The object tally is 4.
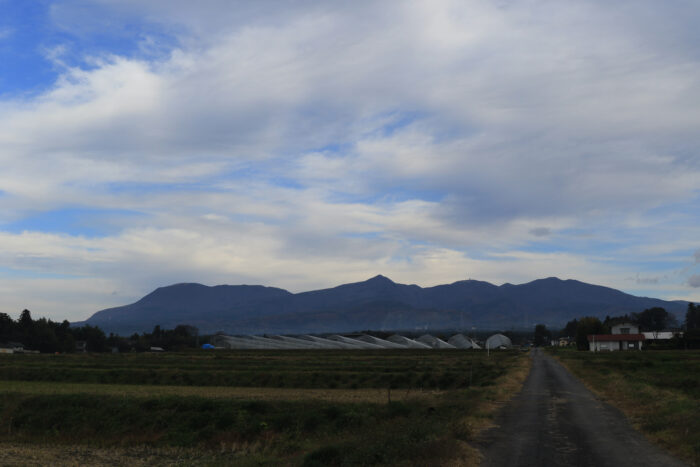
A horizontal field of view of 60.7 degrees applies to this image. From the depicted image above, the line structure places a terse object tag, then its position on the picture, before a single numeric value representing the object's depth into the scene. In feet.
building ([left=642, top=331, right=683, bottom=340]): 639.60
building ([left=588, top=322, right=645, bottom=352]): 466.29
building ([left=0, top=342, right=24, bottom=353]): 497.05
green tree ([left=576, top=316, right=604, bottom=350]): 509.76
